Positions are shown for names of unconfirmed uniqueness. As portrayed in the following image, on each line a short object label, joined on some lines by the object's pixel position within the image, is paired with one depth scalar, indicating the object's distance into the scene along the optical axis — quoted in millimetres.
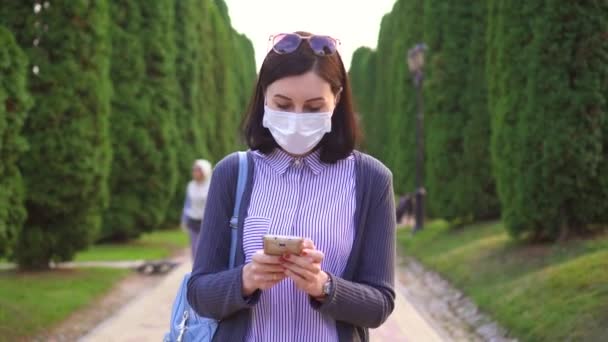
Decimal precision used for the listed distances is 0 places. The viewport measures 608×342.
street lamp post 18078
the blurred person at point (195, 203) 10688
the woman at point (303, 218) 2225
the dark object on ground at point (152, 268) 12758
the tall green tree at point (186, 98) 21156
